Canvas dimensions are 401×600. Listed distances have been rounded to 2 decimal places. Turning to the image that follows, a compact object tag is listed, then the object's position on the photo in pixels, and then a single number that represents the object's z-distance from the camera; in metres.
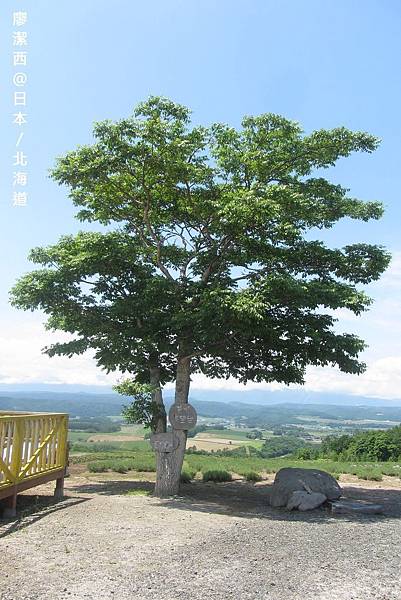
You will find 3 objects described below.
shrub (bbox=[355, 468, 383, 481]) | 23.75
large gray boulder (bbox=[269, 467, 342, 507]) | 15.66
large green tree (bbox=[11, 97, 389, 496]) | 16.23
